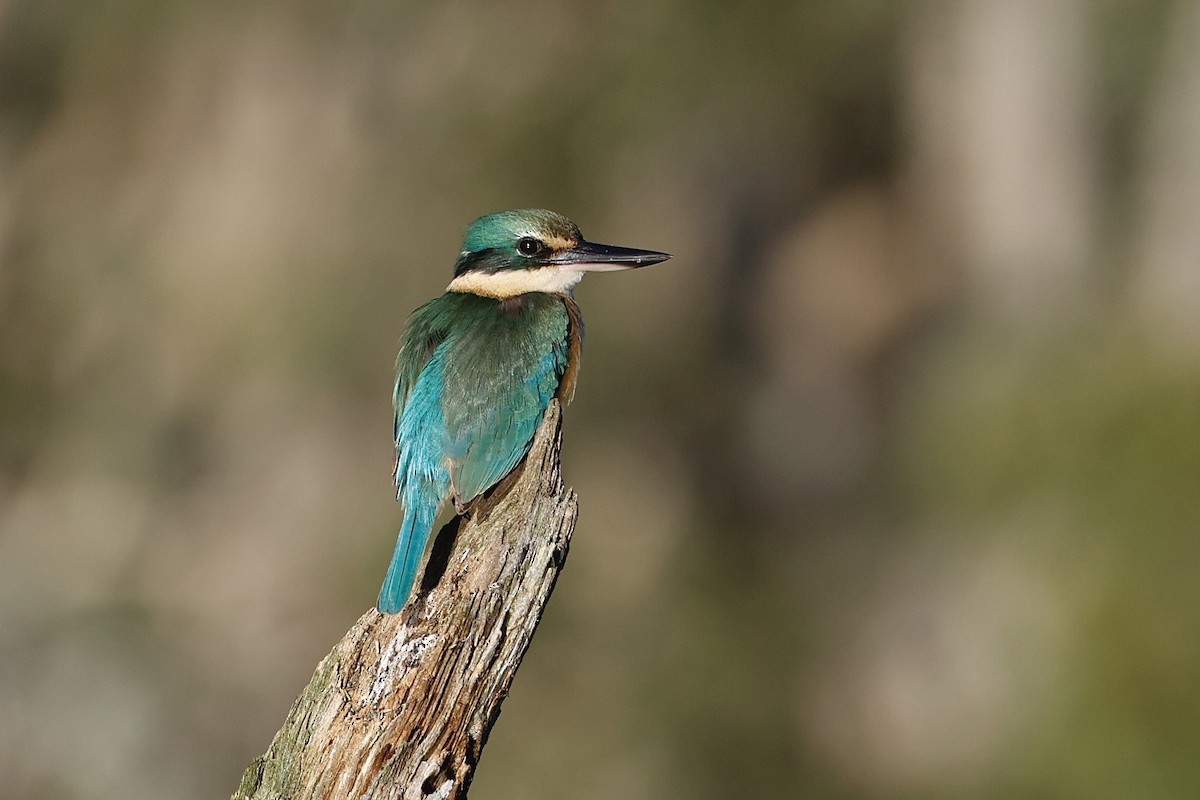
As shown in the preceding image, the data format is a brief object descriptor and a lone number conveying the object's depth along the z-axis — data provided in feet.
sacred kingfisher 28.81
